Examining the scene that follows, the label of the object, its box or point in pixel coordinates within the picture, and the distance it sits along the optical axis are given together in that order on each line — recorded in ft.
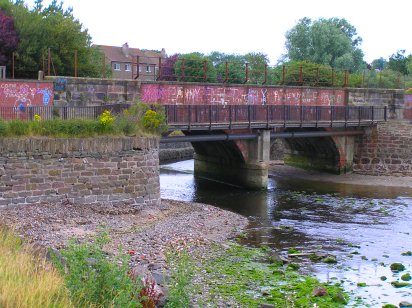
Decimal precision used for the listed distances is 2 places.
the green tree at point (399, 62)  297.33
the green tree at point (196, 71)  220.43
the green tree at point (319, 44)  248.93
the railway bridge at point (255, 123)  108.17
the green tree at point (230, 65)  217.77
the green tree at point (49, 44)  126.31
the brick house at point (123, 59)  297.12
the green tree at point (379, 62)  470.80
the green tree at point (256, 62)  212.37
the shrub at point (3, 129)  69.41
